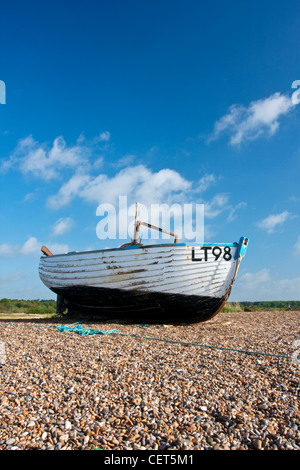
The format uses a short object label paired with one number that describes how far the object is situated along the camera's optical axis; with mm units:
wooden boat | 9648
